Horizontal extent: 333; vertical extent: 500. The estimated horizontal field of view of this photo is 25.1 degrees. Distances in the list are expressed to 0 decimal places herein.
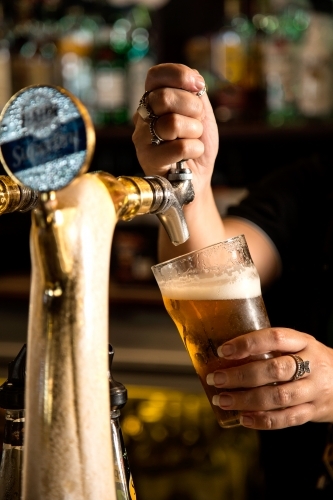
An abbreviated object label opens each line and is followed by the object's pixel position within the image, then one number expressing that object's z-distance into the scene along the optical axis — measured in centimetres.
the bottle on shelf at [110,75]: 244
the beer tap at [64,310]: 46
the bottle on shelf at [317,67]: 234
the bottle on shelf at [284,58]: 235
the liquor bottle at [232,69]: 241
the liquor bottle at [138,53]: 244
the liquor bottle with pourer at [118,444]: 61
